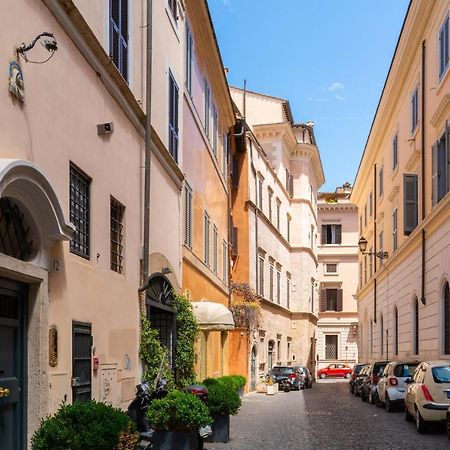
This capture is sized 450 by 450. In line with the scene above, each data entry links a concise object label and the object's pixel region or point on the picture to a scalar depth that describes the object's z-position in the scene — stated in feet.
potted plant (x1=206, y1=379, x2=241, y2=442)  46.96
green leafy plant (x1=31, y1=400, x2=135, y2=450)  24.43
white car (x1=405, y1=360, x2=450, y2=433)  54.24
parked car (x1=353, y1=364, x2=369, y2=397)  109.50
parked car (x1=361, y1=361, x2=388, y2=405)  92.79
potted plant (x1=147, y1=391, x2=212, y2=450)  35.06
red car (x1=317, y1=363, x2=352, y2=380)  205.77
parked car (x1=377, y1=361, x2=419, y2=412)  78.79
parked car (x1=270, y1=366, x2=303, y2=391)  129.29
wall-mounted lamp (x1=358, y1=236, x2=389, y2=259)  127.48
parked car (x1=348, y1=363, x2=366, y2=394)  122.89
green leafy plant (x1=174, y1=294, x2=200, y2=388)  59.06
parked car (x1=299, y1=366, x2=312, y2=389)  137.79
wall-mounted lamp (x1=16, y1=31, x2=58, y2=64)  26.37
